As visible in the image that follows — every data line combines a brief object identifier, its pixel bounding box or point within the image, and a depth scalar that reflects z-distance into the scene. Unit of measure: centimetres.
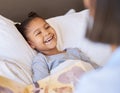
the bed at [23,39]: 116
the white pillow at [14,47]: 119
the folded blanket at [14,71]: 111
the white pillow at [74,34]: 133
